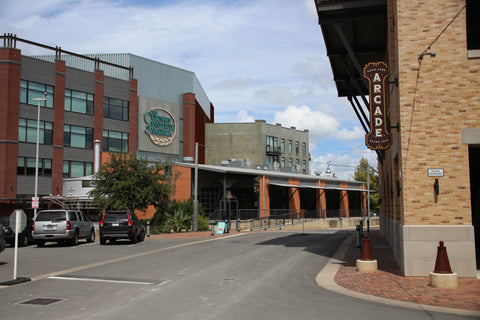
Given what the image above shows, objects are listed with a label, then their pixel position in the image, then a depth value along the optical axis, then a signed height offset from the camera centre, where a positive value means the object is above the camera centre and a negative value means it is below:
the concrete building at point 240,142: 76.50 +9.96
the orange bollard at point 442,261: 10.14 -1.28
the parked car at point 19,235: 22.66 -1.49
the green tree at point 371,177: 73.12 +4.00
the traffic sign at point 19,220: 11.87 -0.38
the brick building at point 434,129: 11.41 +1.81
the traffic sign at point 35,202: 26.72 +0.16
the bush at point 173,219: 35.25 -1.15
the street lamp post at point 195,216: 34.42 -0.91
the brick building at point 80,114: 43.50 +9.64
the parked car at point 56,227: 22.23 -1.05
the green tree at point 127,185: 32.69 +1.35
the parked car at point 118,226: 23.69 -1.10
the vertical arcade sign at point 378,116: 13.59 +2.48
